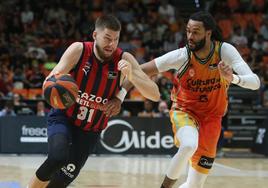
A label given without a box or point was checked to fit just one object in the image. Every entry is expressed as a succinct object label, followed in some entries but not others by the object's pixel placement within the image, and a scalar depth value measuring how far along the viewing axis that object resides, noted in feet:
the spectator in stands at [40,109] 47.32
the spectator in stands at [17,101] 48.49
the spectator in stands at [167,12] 67.41
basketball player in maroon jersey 18.86
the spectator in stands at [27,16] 63.26
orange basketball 17.63
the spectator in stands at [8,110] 47.06
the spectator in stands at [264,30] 66.39
